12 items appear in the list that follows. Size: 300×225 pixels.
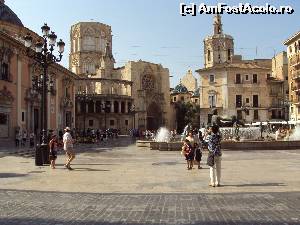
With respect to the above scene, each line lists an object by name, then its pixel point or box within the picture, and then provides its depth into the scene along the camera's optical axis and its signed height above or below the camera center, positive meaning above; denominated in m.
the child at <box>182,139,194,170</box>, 14.60 -0.83
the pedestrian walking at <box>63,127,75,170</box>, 15.35 -0.60
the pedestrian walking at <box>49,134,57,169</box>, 15.69 -0.76
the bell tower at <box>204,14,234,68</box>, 69.06 +11.31
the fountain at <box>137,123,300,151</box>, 24.72 -1.02
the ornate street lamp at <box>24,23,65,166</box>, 16.83 +2.88
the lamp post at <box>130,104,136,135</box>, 73.01 +2.61
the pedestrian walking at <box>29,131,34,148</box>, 28.77 -0.77
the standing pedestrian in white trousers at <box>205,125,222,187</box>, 10.90 -0.72
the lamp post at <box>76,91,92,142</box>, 64.72 +4.13
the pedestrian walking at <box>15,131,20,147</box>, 28.51 -0.69
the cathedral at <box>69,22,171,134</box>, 70.00 +6.43
